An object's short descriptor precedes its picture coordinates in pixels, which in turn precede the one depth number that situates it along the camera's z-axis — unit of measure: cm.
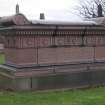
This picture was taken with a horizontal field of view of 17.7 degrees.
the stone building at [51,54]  843
